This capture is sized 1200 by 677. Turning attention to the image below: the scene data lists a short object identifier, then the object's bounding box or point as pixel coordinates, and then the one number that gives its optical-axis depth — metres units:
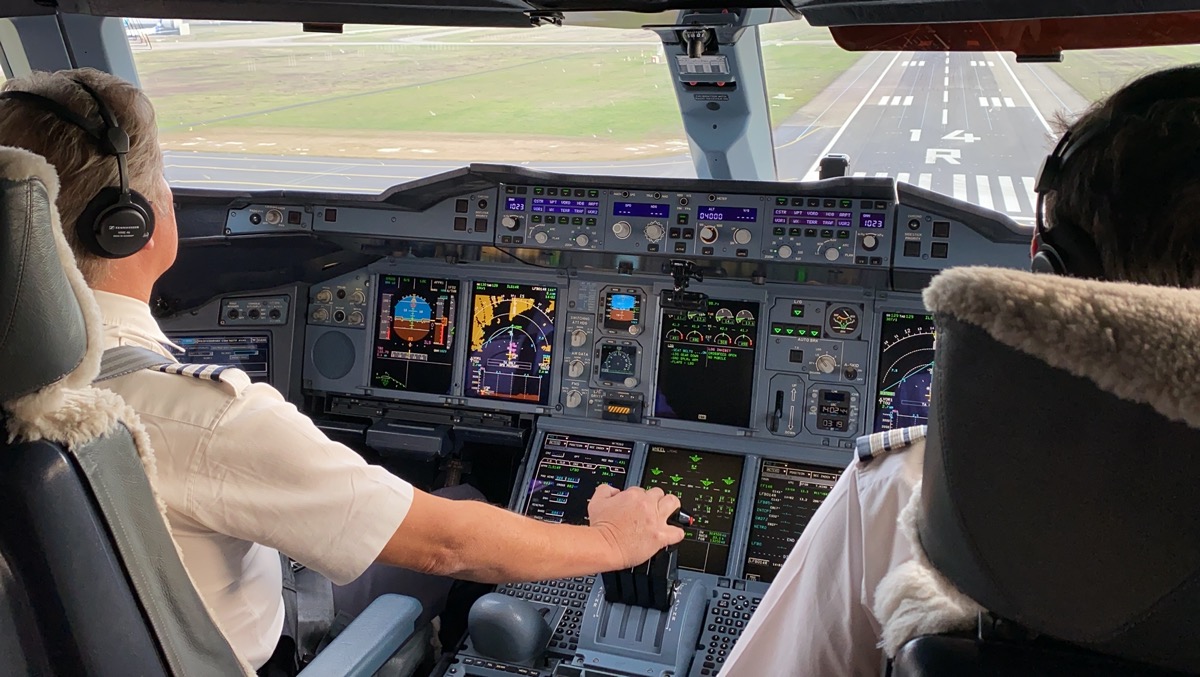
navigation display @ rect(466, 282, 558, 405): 3.25
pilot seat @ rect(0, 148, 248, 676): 0.81
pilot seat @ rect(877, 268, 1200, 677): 0.48
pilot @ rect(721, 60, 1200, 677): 0.63
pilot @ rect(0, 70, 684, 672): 1.20
